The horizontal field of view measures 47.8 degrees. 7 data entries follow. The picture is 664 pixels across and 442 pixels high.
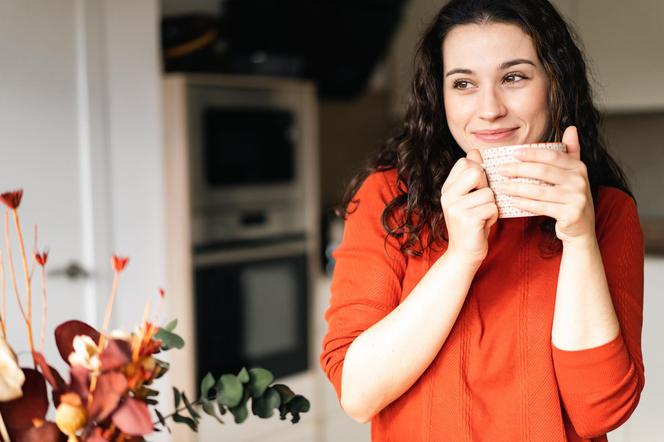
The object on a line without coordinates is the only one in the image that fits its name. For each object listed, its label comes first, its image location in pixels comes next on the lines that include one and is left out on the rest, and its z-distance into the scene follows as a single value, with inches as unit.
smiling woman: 36.5
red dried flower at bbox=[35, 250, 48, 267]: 24.8
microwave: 99.6
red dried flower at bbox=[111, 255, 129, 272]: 24.1
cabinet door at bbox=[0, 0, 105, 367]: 84.0
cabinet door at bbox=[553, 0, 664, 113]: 106.1
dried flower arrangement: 24.0
